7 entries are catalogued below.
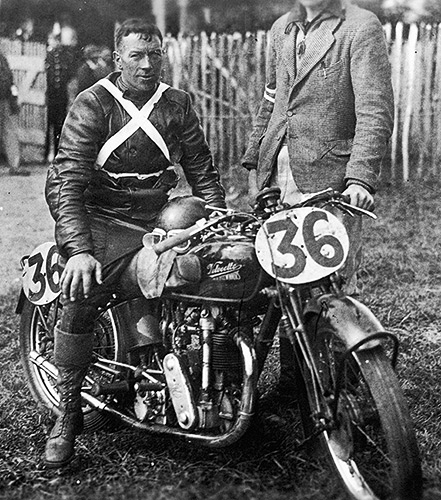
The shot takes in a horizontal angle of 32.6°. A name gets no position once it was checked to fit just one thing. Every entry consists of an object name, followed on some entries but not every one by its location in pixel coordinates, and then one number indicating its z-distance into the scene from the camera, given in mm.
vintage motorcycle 2066
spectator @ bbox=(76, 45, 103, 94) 2998
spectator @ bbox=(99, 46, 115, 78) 3010
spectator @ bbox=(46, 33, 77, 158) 3014
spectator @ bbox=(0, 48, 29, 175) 3076
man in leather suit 2566
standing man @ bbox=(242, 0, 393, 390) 2590
